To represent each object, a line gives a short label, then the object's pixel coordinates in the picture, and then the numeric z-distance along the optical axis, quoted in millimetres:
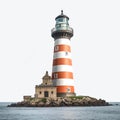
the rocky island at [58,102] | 55219
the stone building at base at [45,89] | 56512
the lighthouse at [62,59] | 55344
